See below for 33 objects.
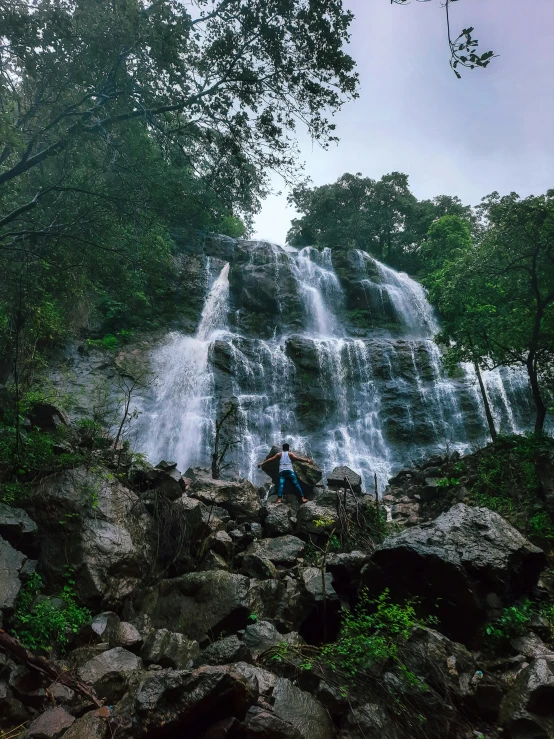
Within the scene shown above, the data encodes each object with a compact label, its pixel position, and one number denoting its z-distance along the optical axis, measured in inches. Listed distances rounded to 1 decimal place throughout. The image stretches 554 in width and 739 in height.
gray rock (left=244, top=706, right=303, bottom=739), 98.7
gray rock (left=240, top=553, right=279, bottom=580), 208.4
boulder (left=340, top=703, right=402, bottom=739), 111.9
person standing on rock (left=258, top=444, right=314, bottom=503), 374.0
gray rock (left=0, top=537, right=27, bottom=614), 142.3
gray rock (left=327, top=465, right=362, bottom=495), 403.1
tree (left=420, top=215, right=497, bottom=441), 450.3
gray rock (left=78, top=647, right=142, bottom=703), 123.0
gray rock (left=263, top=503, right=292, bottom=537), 277.1
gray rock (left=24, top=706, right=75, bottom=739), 98.7
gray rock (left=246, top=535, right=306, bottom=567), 229.5
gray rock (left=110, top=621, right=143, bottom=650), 148.5
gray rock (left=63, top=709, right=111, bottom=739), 99.0
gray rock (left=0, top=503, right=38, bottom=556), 174.7
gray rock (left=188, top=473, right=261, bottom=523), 292.7
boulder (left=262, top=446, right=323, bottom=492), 418.9
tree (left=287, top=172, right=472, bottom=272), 1318.9
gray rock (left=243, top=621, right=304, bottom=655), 150.5
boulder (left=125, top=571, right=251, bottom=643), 164.6
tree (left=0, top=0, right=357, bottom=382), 276.7
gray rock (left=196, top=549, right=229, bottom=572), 212.5
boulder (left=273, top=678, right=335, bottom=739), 110.8
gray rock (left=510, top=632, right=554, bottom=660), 155.5
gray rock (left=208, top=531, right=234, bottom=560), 228.7
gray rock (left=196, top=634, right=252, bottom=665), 129.0
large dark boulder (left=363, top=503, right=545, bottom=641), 172.7
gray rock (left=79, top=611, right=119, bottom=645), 150.9
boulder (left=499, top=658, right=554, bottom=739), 116.3
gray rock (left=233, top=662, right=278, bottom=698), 114.7
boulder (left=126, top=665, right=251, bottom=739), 97.4
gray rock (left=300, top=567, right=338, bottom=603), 180.9
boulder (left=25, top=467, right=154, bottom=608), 175.0
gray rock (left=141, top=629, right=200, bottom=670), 140.8
